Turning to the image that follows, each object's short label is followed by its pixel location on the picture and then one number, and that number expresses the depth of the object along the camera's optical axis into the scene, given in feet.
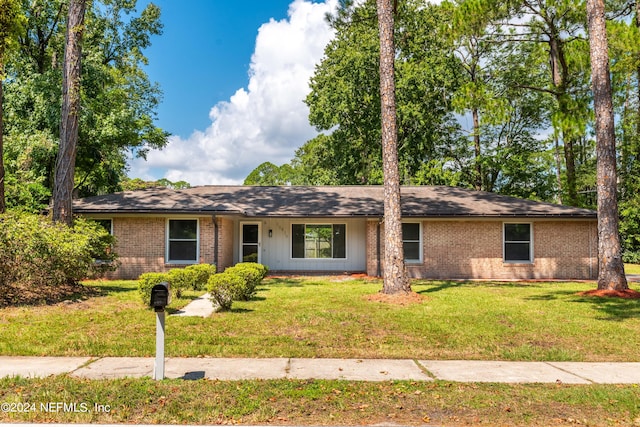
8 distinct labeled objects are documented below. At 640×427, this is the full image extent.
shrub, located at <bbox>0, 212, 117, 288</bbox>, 30.96
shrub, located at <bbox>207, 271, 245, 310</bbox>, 30.35
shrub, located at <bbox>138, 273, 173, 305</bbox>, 31.24
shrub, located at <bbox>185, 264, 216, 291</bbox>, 40.86
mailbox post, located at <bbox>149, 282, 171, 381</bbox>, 15.39
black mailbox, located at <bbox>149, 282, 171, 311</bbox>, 15.37
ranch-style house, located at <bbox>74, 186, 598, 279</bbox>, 54.44
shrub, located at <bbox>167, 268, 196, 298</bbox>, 36.20
